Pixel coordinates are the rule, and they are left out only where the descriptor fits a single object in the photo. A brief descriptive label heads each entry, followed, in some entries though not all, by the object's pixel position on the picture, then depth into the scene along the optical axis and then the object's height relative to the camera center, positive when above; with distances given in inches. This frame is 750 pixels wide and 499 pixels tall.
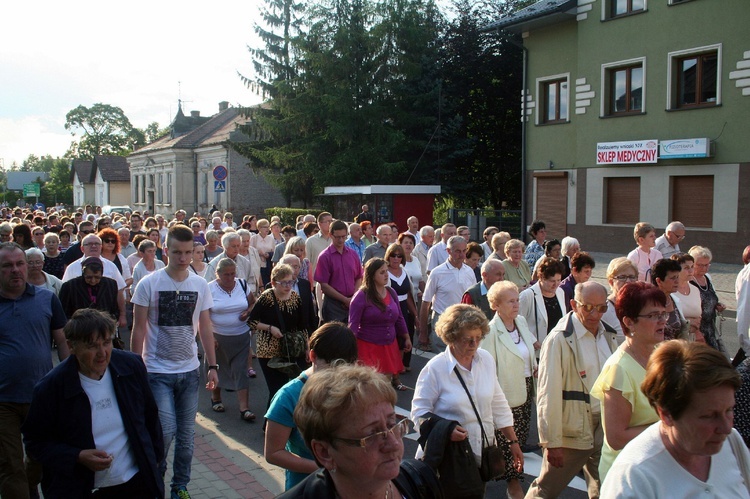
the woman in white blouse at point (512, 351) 212.8 -44.4
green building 906.1 +128.4
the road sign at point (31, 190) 3006.9 +69.1
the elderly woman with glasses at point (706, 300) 288.4 -38.2
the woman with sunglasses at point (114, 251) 370.6 -24.2
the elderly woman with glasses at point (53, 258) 416.6 -31.5
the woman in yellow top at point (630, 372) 141.8 -33.7
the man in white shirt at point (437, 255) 454.9 -30.9
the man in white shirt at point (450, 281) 348.2 -36.7
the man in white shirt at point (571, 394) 180.5 -47.9
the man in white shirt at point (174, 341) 211.2 -41.2
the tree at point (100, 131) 4222.4 +453.2
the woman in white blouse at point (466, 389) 173.9 -45.5
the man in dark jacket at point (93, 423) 151.6 -47.6
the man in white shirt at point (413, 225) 565.3 -14.7
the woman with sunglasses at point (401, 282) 357.7 -38.5
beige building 2132.1 +108.2
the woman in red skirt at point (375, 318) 284.8 -44.8
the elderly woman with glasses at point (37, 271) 285.6 -26.7
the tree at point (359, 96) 1362.0 +220.4
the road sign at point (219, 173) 716.0 +33.3
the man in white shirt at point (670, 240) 408.5 -19.1
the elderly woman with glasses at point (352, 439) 89.9 -29.7
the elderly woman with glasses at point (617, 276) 243.4 -23.7
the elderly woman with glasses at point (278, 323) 259.1 -43.8
